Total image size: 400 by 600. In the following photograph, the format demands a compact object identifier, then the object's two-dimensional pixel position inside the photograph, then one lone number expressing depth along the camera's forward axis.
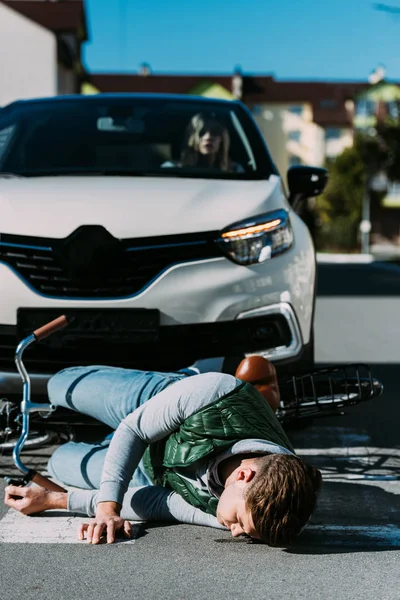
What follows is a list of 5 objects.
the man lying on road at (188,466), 3.57
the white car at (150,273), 4.90
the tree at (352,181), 41.53
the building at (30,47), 38.38
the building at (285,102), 82.00
